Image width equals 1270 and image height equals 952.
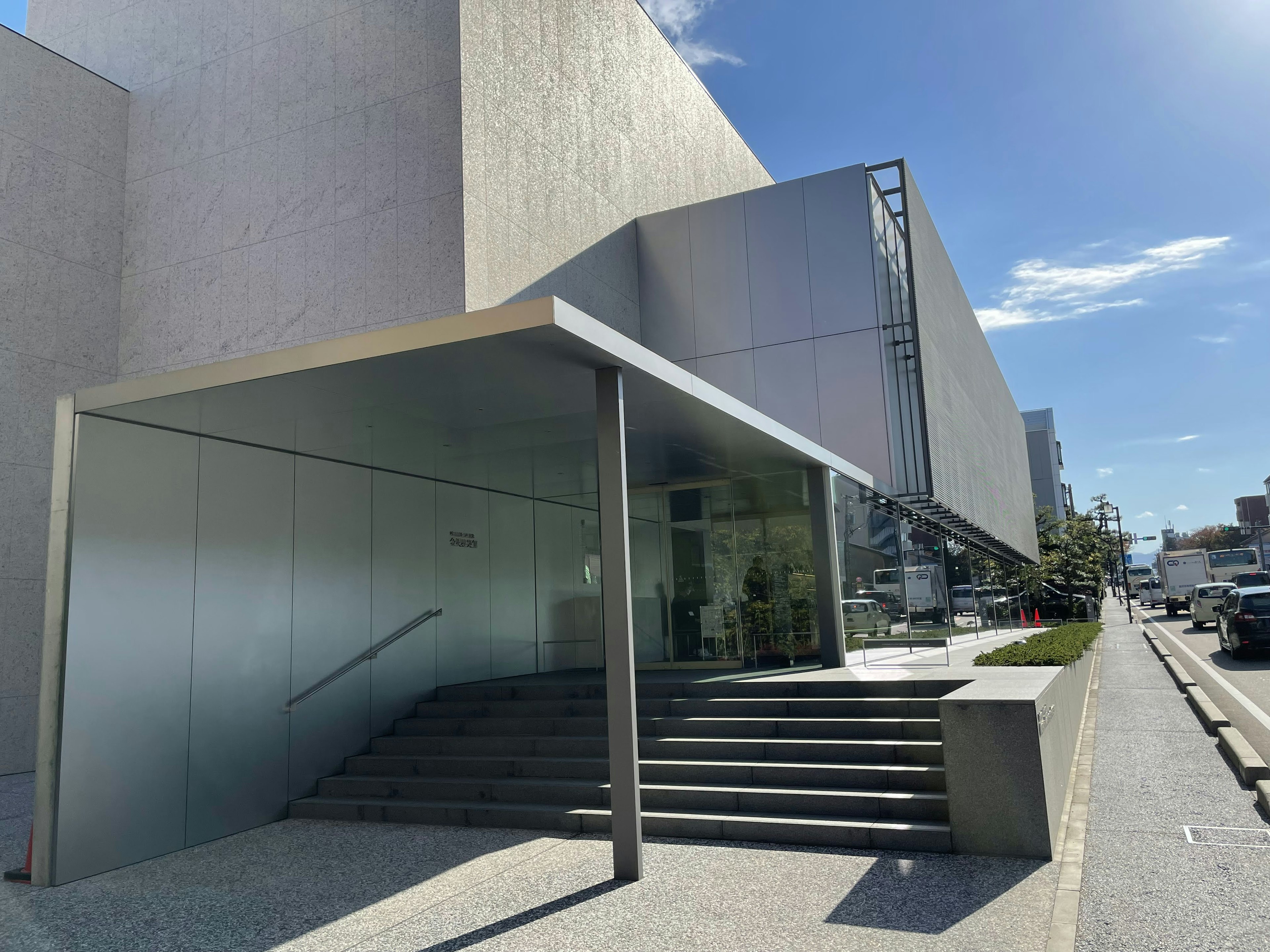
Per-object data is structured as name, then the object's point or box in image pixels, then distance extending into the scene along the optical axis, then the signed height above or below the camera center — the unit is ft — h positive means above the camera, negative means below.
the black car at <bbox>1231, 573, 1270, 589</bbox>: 140.87 -0.48
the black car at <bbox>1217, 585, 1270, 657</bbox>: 69.41 -3.37
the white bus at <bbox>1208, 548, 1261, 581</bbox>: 183.52 +3.01
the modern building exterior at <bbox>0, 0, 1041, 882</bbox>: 24.59 +6.20
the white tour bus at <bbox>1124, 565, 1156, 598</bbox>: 281.54 +2.47
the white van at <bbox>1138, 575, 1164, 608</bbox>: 235.81 -2.76
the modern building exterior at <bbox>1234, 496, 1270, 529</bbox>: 548.11 +40.51
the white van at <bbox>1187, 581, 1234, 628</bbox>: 118.83 -3.06
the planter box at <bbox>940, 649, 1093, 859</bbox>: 21.36 -4.41
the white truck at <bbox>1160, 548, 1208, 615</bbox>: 171.63 +0.78
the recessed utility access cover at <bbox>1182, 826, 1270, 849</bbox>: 22.53 -6.54
